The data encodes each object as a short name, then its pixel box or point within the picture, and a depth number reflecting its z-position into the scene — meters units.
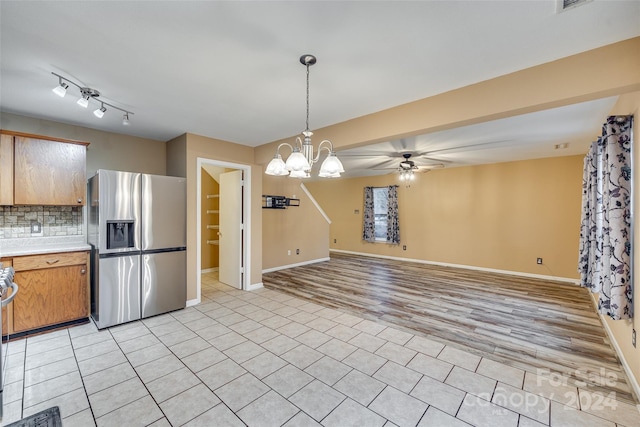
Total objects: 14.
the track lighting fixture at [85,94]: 2.36
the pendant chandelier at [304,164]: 2.05
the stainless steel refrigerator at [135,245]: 3.25
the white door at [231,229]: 4.91
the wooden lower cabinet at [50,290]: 2.94
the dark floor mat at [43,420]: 1.77
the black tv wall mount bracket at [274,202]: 6.10
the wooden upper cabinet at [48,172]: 3.10
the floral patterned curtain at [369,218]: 8.41
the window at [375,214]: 8.38
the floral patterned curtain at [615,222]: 2.28
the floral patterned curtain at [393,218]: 7.83
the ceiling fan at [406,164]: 5.23
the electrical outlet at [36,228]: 3.44
